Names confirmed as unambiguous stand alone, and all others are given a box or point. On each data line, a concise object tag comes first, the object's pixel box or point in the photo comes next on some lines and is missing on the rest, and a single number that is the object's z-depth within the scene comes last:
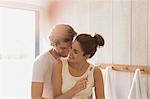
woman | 2.33
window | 3.57
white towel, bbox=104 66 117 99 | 2.98
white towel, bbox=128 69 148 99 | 2.75
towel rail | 2.79
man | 2.31
